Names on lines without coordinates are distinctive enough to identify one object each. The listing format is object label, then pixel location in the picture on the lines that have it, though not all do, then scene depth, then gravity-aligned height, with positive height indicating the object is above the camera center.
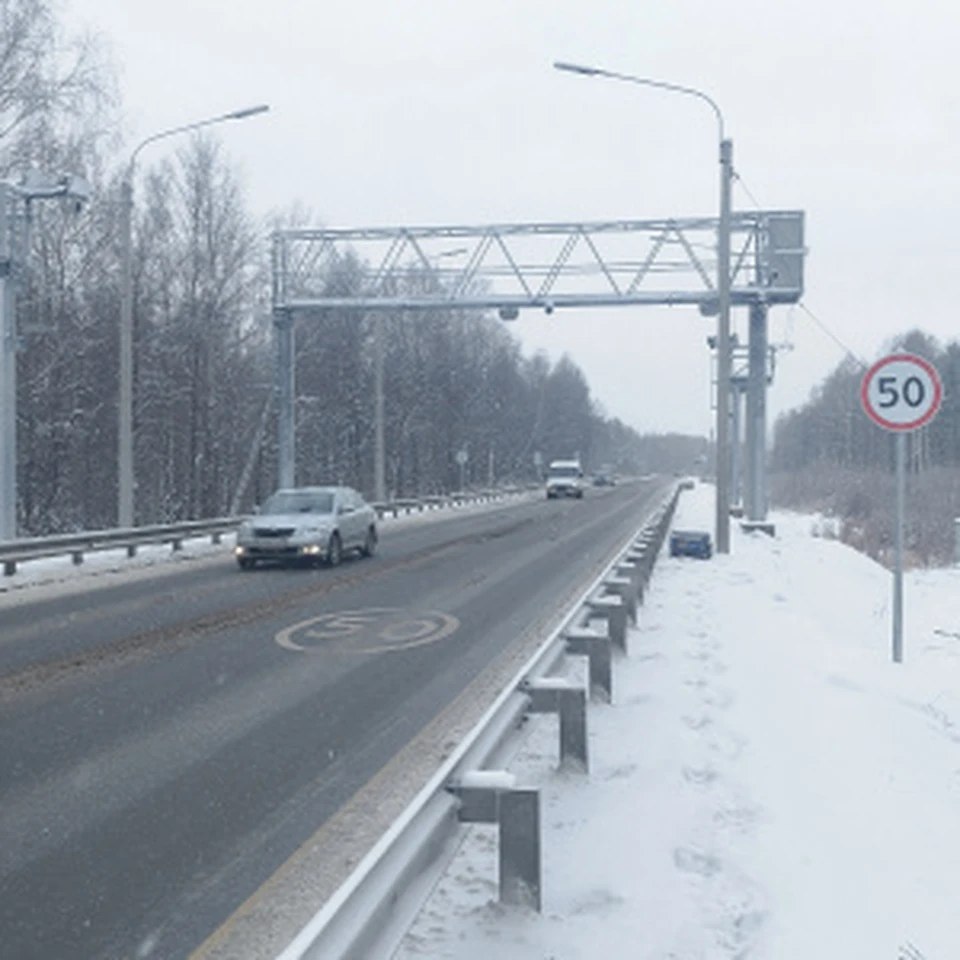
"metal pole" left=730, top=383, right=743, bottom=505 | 50.37 +1.43
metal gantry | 32.31 +5.28
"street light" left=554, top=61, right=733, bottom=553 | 24.16 +2.41
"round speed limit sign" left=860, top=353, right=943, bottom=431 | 11.09 +0.64
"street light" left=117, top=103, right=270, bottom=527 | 23.91 +1.79
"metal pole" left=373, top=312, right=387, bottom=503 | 40.44 +1.20
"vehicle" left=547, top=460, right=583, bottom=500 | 68.25 -1.34
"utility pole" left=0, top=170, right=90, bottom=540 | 21.08 +3.11
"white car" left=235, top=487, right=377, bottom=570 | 21.73 -1.35
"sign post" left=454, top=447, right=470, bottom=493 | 55.58 +0.07
